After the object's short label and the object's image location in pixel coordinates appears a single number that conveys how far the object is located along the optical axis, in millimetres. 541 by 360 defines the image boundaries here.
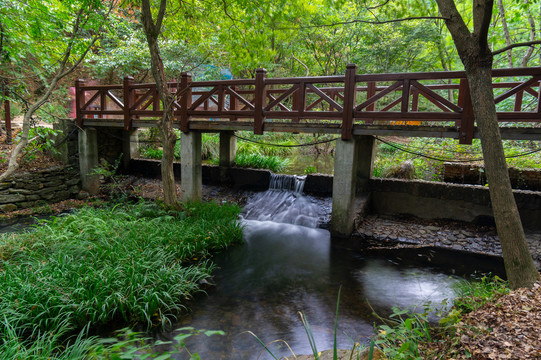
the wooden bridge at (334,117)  6574
